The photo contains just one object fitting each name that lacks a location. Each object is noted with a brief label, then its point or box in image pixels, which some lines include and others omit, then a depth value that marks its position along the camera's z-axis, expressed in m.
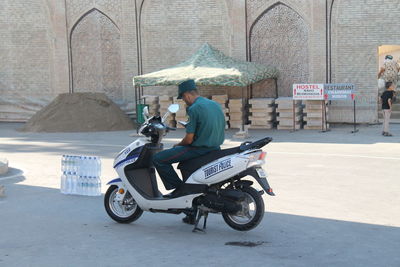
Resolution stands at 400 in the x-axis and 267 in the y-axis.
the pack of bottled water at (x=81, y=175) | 9.62
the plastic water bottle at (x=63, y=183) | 9.81
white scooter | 6.83
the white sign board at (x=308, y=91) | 18.91
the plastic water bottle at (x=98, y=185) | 9.61
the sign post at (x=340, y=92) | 18.77
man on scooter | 7.06
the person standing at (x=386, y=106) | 17.05
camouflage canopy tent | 18.66
